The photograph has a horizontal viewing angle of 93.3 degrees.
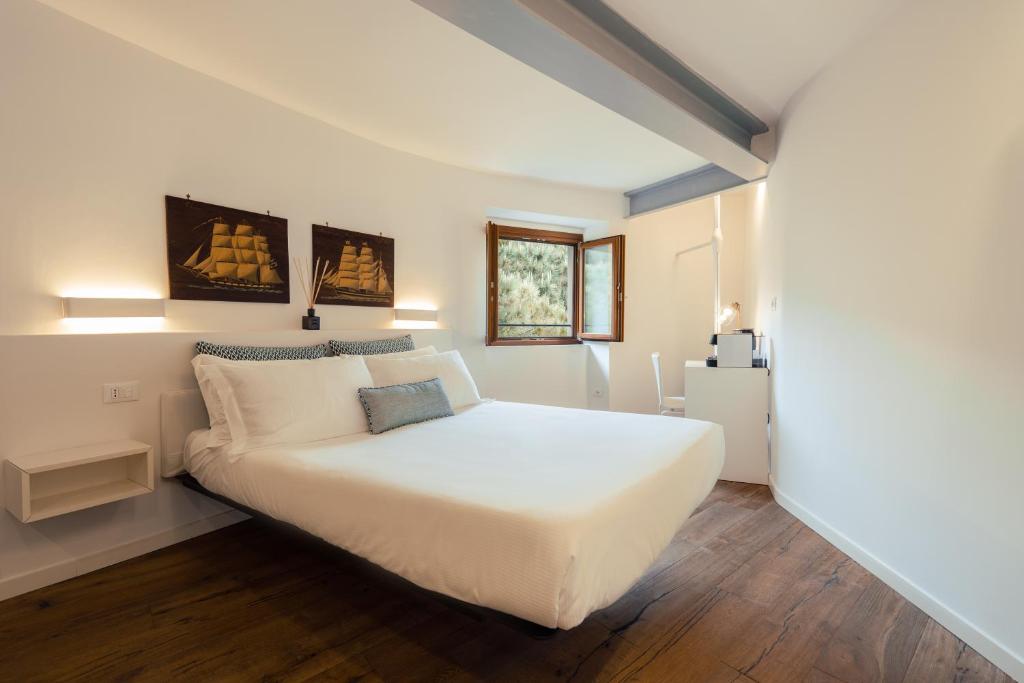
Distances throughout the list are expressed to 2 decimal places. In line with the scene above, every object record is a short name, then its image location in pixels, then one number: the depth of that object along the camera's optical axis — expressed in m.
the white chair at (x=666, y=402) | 4.20
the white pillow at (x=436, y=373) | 2.97
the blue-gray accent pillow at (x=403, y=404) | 2.62
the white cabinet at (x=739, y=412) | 3.69
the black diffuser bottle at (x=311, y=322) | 3.23
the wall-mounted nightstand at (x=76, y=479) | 2.00
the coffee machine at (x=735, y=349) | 3.73
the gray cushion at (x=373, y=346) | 3.25
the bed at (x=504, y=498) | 1.35
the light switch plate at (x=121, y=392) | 2.37
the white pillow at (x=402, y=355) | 3.03
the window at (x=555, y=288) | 5.05
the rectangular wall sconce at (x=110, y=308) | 2.27
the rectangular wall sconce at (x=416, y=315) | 3.92
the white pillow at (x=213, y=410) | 2.38
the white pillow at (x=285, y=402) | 2.33
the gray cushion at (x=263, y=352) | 2.68
